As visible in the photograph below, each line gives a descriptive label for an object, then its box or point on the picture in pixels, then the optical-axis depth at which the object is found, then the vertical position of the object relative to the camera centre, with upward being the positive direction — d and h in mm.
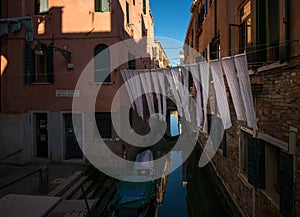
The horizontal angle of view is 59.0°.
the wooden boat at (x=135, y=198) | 7754 -2872
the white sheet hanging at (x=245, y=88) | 5600 +336
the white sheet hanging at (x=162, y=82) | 10120 +870
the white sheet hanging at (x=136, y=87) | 11258 +764
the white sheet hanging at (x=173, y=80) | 9289 +864
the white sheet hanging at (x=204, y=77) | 7332 +774
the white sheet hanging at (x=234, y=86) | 5992 +407
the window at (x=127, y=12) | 13790 +4844
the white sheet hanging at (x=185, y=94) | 9031 +367
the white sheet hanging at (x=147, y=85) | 10820 +818
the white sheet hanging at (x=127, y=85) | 11461 +875
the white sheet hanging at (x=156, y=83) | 10320 +852
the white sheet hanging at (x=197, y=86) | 7898 +551
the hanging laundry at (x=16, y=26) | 10992 +3343
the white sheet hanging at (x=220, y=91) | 6569 +327
